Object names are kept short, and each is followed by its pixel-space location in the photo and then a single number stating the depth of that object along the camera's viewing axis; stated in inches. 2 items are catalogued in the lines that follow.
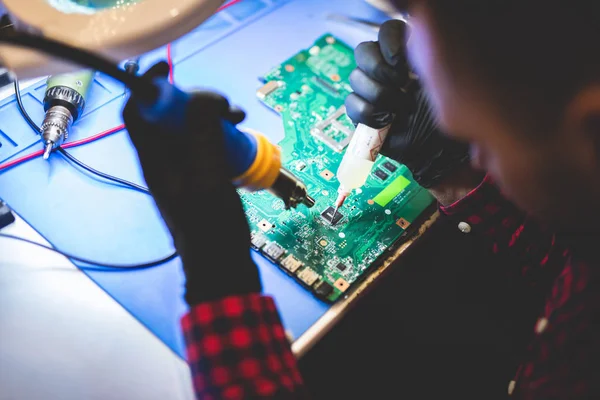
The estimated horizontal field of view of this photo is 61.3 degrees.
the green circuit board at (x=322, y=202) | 32.0
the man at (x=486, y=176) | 17.5
